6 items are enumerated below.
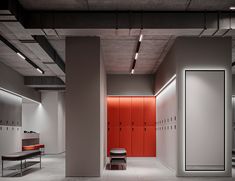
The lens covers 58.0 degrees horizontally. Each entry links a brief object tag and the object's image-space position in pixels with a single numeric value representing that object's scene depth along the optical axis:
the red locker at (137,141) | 9.82
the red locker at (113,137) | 9.91
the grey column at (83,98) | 5.45
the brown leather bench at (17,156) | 5.81
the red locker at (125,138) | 9.88
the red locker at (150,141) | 9.81
